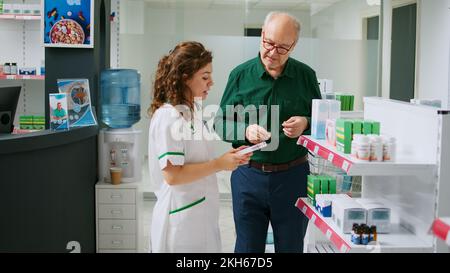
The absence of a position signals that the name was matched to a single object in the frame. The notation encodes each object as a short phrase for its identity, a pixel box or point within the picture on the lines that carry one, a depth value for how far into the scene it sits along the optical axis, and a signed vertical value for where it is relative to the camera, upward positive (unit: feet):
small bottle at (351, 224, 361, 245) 7.89 -1.91
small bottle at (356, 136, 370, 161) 7.54 -0.68
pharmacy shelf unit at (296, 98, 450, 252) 7.41 -0.97
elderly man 9.65 -0.79
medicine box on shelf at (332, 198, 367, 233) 8.33 -1.73
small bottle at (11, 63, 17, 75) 22.01 +0.85
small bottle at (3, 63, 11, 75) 22.00 +0.83
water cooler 15.87 -0.89
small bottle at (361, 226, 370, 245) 7.88 -1.91
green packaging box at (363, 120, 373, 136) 8.23 -0.44
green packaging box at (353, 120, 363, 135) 8.12 -0.44
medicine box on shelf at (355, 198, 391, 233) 8.33 -1.75
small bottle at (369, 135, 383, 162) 7.52 -0.69
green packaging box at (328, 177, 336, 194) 10.12 -1.58
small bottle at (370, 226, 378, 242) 7.98 -1.89
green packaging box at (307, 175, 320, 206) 9.93 -1.60
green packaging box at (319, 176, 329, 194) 10.01 -1.56
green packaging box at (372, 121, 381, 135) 8.27 -0.45
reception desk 11.54 -2.21
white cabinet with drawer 15.40 -3.29
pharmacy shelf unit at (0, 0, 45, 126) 23.58 +1.58
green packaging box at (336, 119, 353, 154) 8.10 -0.55
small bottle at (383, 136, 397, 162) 7.63 -0.68
